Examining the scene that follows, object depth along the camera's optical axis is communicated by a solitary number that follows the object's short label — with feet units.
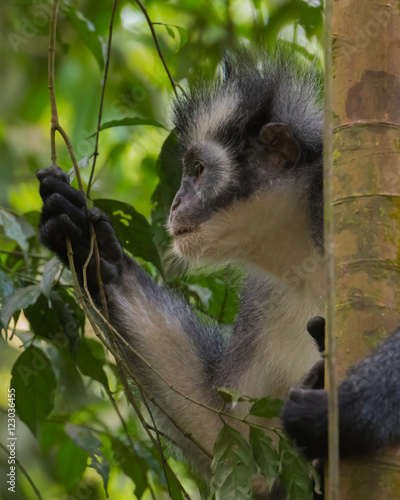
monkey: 20.13
